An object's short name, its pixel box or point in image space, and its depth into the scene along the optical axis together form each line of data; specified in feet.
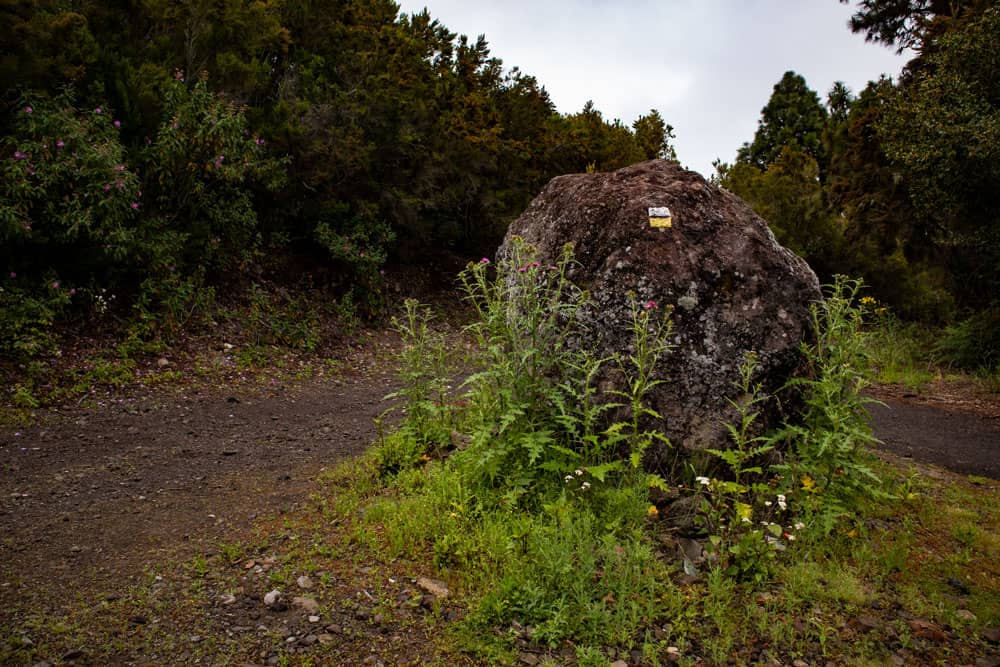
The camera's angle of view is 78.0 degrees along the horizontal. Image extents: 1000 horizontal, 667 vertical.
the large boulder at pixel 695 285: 12.71
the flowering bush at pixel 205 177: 24.03
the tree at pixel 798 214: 40.50
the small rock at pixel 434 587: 9.80
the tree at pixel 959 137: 25.77
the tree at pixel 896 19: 41.33
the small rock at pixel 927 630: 9.21
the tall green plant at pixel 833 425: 12.07
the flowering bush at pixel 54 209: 19.83
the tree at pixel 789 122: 82.17
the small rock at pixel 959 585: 10.41
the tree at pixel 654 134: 47.03
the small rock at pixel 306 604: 9.43
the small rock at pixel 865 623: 9.36
